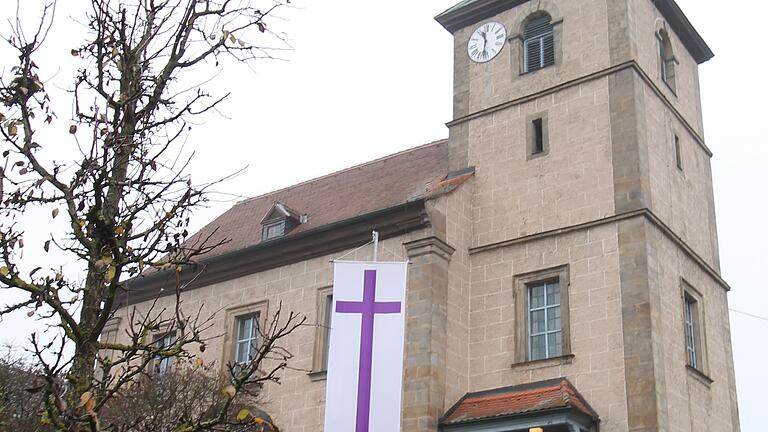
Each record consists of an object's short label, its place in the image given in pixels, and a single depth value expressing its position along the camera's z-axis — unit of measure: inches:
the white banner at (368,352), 661.9
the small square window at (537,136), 887.1
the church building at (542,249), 773.9
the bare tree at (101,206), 307.6
